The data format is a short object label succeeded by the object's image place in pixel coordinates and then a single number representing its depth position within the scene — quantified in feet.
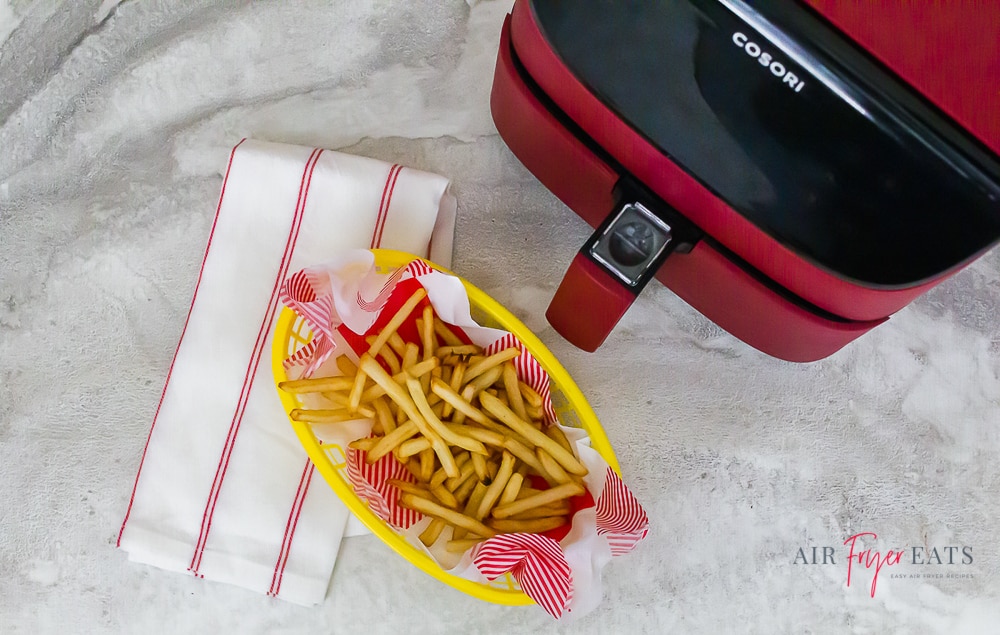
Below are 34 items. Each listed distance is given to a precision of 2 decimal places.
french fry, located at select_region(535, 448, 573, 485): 2.16
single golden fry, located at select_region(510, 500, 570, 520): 2.21
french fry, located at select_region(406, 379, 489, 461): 2.06
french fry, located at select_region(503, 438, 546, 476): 2.16
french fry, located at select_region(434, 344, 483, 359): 2.26
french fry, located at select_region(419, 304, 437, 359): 2.20
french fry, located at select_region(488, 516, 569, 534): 2.15
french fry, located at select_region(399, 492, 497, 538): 2.10
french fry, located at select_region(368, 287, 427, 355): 2.16
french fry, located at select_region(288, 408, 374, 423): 2.13
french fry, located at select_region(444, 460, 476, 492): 2.20
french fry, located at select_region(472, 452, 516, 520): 2.14
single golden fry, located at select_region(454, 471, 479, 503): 2.25
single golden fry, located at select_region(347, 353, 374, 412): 2.09
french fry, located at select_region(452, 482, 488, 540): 2.23
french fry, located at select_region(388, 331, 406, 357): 2.25
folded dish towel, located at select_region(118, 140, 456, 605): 2.49
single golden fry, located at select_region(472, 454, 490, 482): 2.20
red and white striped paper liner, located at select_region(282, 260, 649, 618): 2.02
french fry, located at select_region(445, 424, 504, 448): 2.15
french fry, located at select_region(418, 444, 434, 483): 2.23
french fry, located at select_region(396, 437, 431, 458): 2.12
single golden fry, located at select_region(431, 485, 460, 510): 2.15
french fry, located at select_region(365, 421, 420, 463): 2.12
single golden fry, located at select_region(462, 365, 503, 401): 2.21
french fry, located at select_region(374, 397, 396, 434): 2.19
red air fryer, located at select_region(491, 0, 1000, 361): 1.45
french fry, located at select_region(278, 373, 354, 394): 2.15
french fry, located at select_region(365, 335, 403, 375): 2.22
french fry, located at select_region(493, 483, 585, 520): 2.13
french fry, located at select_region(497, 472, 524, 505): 2.11
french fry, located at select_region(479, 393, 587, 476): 2.16
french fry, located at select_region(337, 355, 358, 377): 2.26
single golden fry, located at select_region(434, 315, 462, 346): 2.33
